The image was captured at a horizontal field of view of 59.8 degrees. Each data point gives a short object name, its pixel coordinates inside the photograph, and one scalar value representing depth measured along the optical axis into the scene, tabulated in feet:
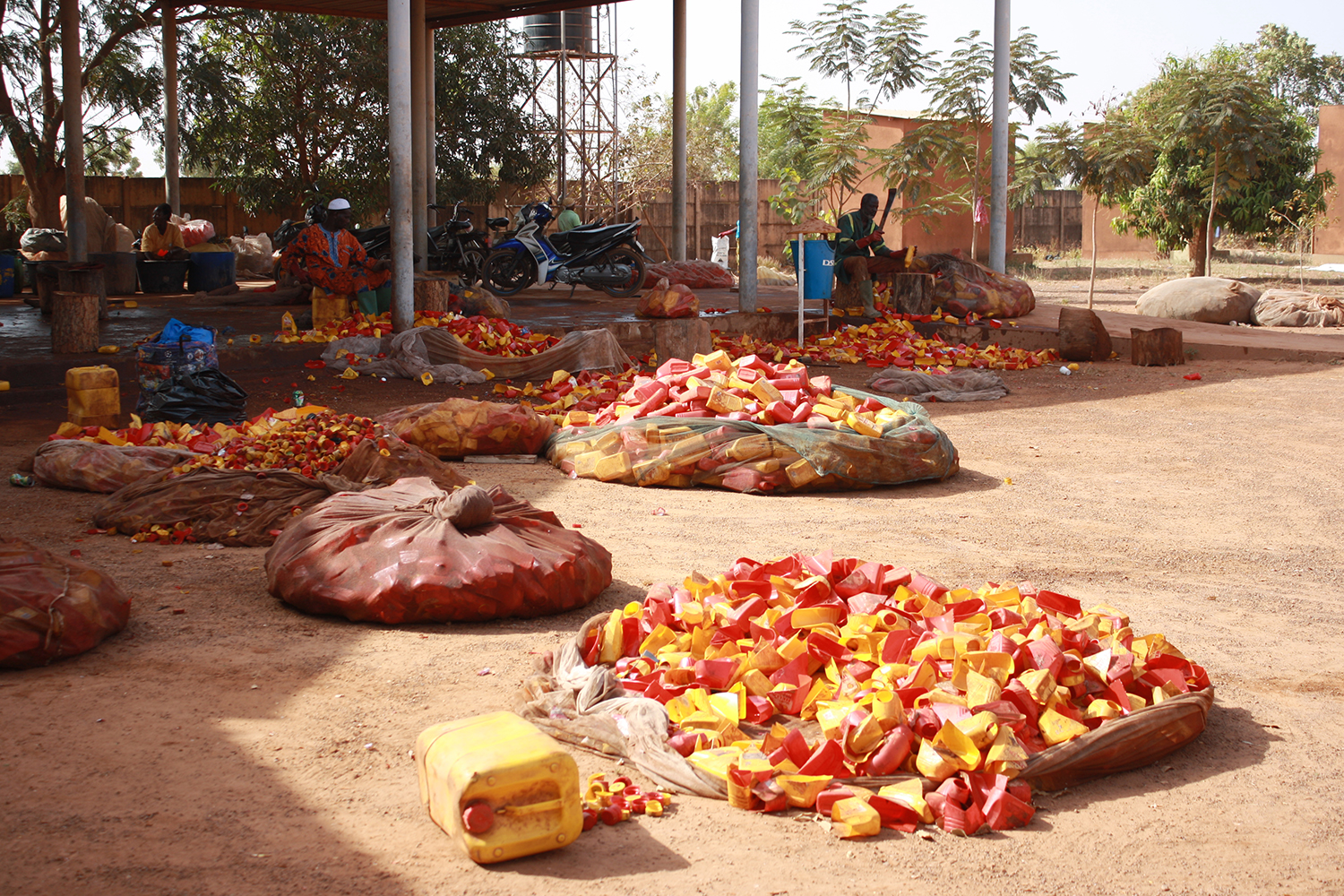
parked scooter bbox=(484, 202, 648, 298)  42.88
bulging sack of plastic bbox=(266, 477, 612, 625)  12.51
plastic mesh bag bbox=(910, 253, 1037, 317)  41.50
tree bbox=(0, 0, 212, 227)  52.60
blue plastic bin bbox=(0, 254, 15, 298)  43.29
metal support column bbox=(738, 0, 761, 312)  35.50
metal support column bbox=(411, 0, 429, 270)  43.34
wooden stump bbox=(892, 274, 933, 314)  41.55
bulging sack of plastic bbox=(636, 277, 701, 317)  33.22
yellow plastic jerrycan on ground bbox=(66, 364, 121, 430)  22.89
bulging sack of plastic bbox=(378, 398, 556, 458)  21.65
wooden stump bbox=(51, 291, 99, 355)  28.09
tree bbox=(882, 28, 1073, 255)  65.31
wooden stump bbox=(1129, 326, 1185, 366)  36.11
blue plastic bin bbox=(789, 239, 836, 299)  39.24
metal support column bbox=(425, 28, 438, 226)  48.52
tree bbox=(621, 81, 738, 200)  80.84
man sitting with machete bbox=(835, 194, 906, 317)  41.34
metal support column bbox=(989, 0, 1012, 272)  43.78
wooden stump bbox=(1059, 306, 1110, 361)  37.45
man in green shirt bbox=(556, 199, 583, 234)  50.42
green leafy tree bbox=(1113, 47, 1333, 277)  58.65
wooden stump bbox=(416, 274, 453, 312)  33.37
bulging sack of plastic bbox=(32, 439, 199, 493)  18.52
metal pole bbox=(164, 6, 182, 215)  48.34
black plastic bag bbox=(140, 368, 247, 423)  22.85
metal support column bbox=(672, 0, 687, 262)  48.08
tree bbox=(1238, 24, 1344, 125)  152.05
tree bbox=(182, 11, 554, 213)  60.85
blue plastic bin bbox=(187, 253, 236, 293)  45.80
